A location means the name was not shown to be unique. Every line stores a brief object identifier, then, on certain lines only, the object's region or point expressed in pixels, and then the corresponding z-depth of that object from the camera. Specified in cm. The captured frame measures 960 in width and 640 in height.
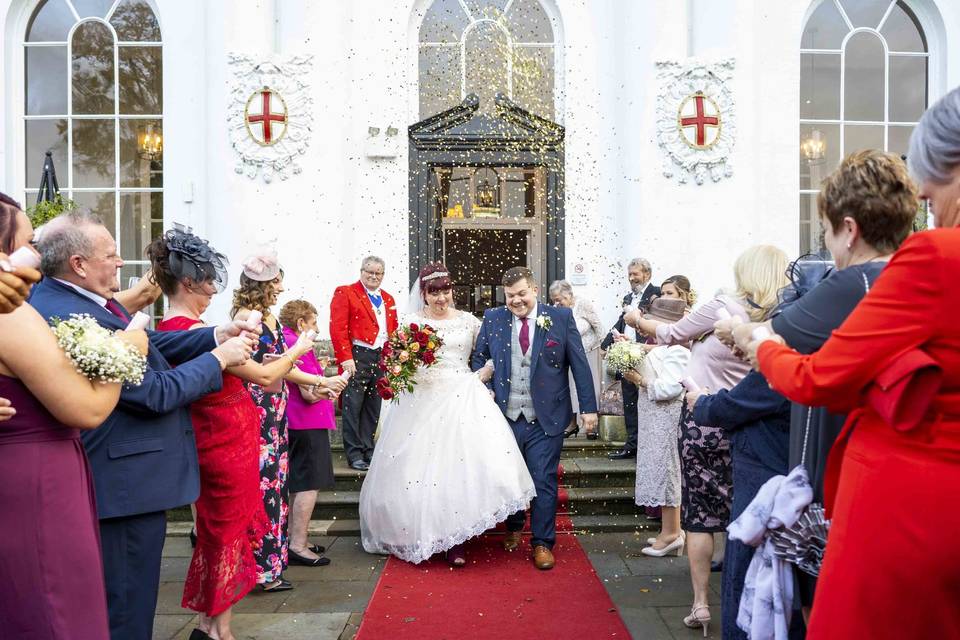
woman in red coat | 181
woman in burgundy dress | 230
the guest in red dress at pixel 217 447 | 387
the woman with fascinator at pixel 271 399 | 471
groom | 620
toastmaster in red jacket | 784
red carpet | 462
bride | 585
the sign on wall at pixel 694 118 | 929
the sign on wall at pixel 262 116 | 922
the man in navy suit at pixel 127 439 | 297
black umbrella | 849
